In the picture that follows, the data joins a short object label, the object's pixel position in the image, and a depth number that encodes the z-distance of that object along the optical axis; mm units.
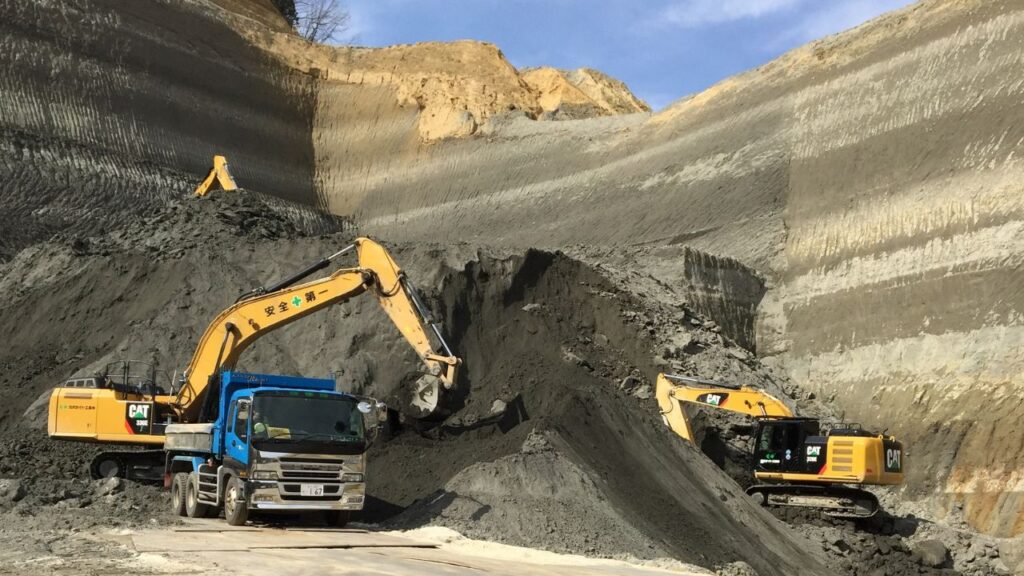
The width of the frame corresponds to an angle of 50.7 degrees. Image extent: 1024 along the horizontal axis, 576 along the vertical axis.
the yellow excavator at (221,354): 15367
